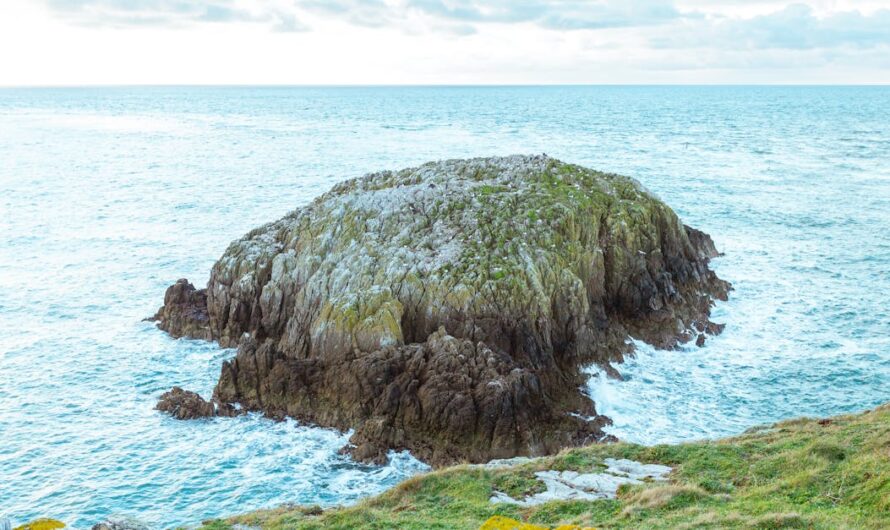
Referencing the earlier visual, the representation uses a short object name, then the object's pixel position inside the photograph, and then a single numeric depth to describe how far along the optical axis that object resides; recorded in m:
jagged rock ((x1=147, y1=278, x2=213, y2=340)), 44.75
